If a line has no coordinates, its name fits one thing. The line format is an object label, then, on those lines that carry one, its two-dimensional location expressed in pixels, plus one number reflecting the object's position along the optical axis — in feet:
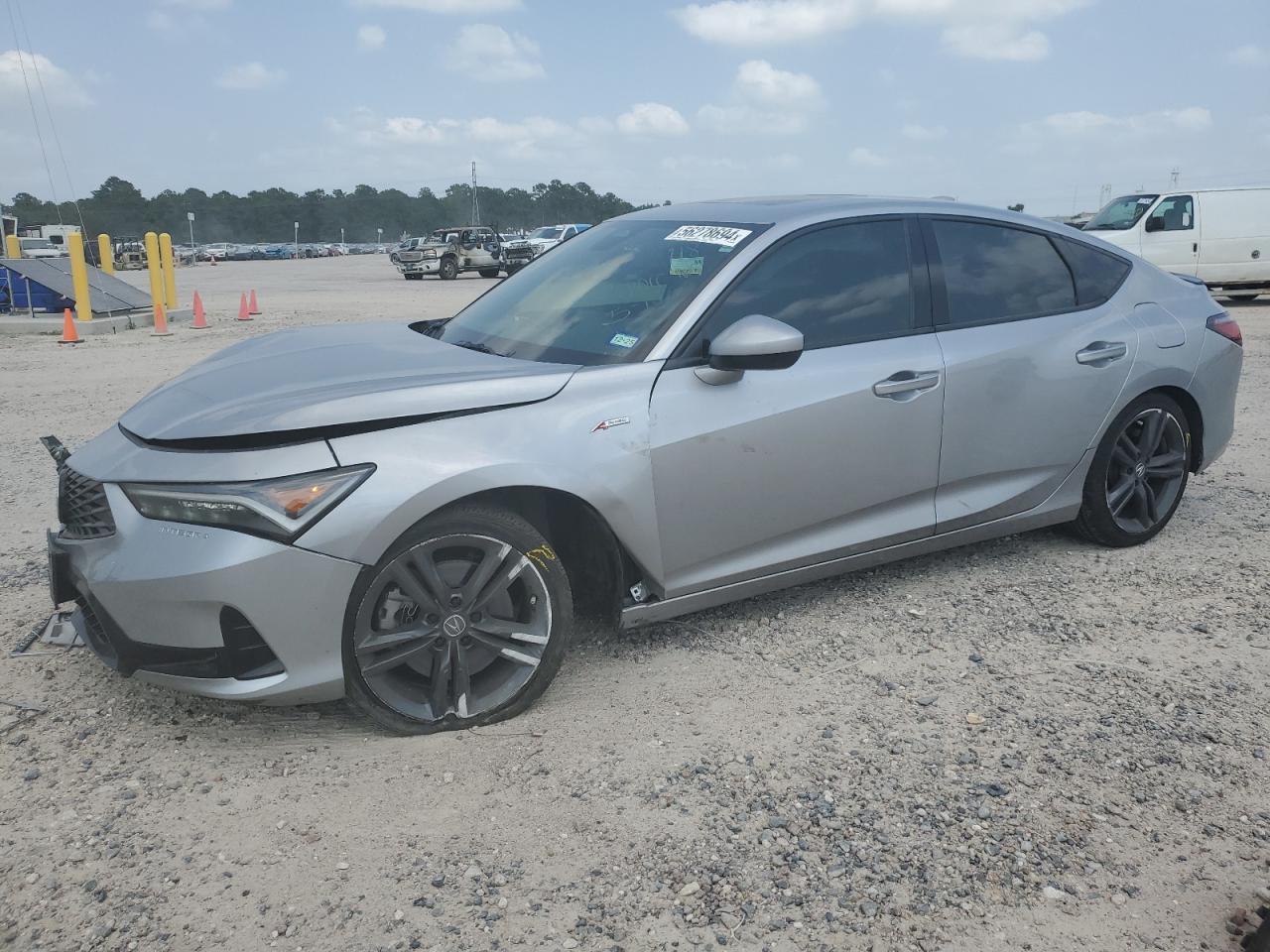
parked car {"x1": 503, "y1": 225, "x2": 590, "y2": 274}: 119.55
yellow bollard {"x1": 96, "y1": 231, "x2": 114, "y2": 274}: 66.18
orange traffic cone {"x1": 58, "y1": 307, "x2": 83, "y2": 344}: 49.78
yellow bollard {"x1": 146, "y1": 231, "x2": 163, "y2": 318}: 57.97
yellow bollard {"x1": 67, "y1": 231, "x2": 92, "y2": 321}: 54.29
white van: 57.77
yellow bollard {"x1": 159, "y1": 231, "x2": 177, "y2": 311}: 64.54
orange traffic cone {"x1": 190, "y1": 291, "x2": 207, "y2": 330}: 57.36
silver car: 9.91
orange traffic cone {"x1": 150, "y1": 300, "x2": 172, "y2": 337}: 53.93
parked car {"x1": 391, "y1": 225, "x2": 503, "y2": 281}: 117.19
